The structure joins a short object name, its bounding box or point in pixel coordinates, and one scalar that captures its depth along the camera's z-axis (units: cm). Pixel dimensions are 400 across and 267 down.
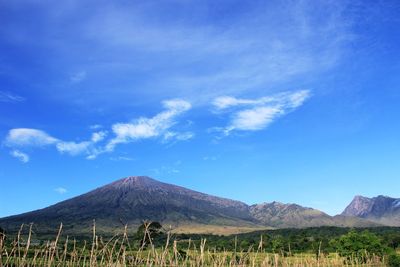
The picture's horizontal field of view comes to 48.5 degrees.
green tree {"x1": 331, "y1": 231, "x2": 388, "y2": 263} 6506
